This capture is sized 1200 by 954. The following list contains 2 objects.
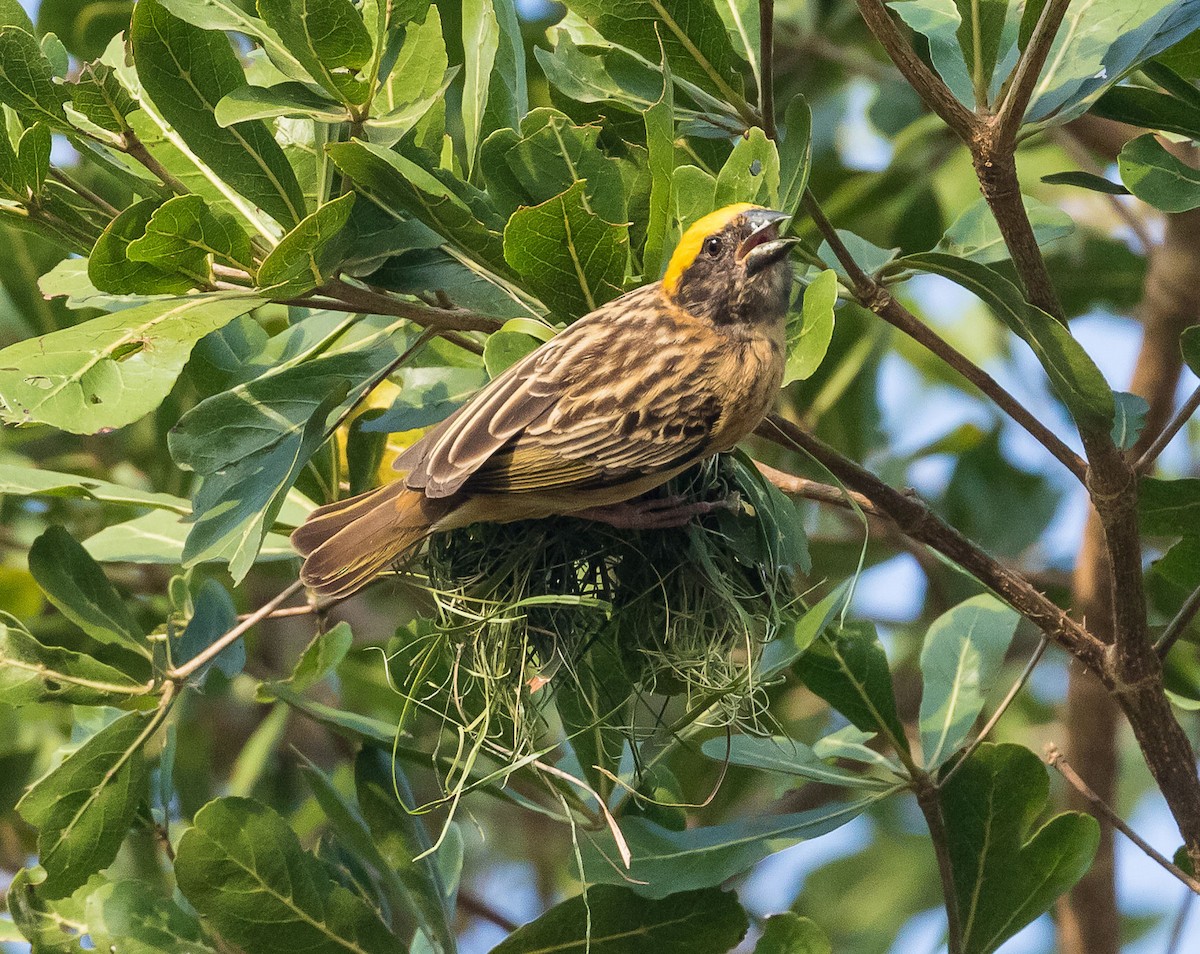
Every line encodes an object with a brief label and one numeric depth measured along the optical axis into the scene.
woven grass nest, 5.53
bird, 5.30
